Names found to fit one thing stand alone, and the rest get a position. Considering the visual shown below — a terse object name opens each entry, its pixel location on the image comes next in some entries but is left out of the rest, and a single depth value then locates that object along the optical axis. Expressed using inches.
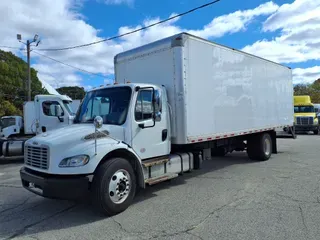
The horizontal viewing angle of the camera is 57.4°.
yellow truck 958.4
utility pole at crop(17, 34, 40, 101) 1005.8
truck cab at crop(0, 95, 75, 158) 490.3
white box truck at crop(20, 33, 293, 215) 191.8
